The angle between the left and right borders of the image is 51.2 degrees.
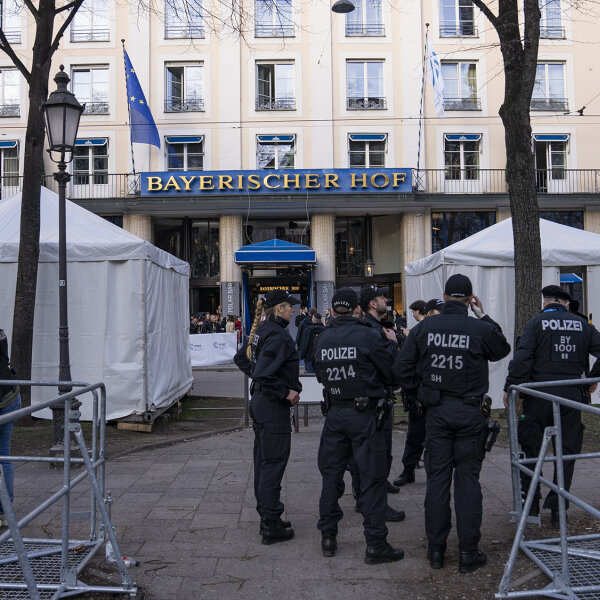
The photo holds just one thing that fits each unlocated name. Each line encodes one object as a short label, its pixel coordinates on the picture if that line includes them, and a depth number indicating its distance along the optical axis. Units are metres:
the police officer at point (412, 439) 6.48
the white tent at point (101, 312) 9.17
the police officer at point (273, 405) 4.94
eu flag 22.67
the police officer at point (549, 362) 5.22
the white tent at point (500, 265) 10.84
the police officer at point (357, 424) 4.52
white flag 22.41
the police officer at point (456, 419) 4.39
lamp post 7.71
